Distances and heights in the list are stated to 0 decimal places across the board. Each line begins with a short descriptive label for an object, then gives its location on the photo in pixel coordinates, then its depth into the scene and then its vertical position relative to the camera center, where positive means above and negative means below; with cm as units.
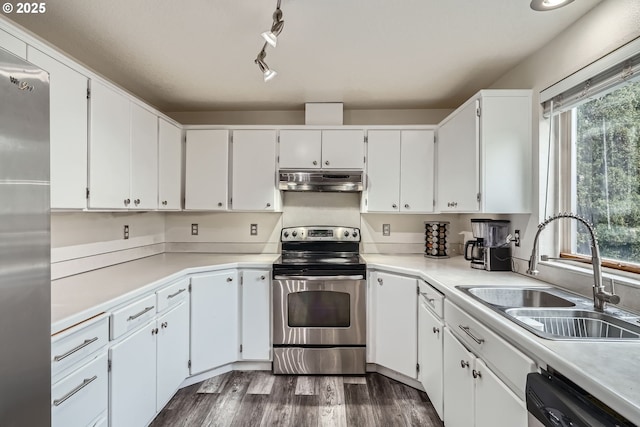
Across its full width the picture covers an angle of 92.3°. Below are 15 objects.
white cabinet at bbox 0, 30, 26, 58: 122 +70
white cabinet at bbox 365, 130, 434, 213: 279 +40
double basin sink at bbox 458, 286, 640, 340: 116 -43
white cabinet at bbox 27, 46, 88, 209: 147 +41
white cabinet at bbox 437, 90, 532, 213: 197 +41
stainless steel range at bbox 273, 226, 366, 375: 251 -86
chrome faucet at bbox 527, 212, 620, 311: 129 -28
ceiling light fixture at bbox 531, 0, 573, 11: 137 +94
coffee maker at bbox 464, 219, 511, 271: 215 -23
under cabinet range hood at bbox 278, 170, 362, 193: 276 +30
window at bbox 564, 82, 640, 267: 142 +22
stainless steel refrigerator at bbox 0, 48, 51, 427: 79 -9
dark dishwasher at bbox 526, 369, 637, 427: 78 -52
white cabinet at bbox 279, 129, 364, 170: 281 +59
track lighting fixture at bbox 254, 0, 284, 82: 145 +89
